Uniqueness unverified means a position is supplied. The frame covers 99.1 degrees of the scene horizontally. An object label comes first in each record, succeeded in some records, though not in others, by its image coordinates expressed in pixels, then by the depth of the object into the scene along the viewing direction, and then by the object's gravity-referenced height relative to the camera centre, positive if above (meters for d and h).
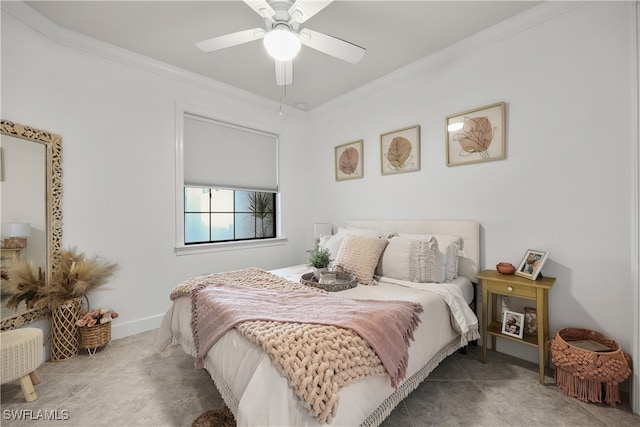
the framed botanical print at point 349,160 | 3.47 +0.71
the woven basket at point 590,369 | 1.61 -0.94
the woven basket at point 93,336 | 2.27 -1.02
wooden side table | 1.88 -0.63
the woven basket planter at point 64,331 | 2.21 -0.95
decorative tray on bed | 2.04 -0.53
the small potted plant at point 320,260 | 2.32 -0.40
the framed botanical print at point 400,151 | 2.91 +0.71
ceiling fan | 1.66 +1.20
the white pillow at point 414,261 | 2.23 -0.40
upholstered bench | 1.64 -0.88
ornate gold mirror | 2.02 +0.15
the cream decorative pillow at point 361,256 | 2.28 -0.37
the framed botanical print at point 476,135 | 2.33 +0.71
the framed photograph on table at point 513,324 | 2.04 -0.84
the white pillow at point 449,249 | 2.34 -0.31
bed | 1.06 -0.70
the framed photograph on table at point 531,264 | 1.98 -0.38
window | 3.19 +0.40
